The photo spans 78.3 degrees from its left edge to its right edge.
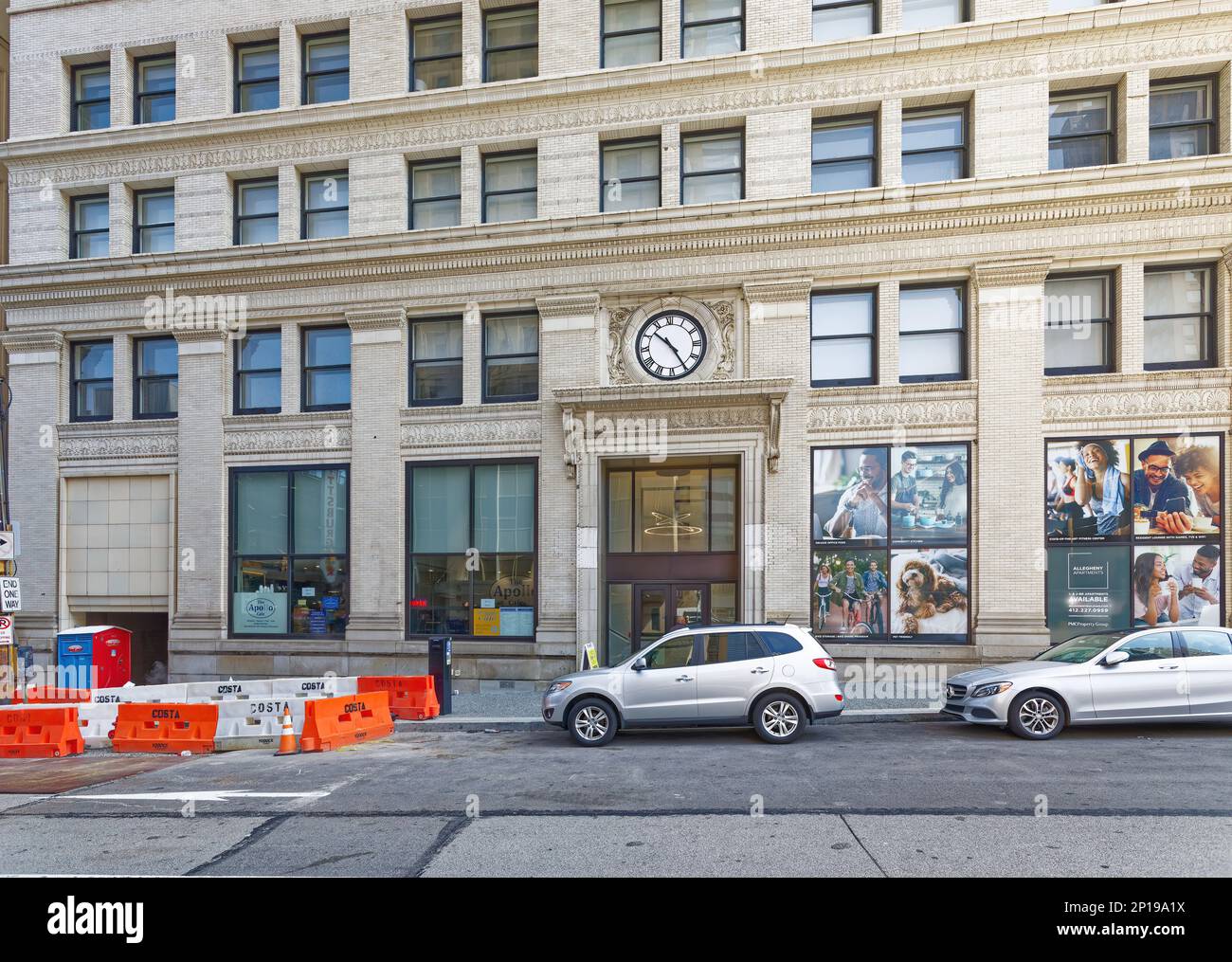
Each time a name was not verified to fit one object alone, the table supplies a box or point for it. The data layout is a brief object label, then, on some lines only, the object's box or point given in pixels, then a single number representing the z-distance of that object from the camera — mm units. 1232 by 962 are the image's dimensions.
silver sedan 10156
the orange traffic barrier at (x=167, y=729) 11094
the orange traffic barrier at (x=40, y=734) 11031
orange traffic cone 10625
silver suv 10383
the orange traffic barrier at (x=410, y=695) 13188
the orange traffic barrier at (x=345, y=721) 10773
